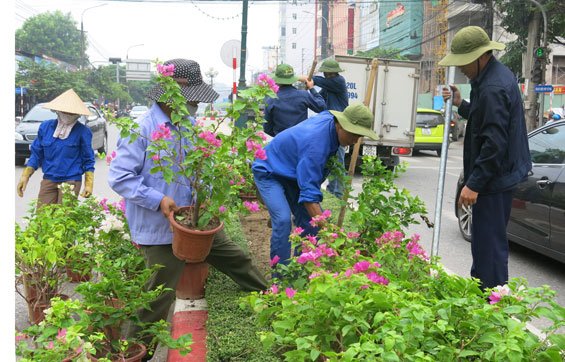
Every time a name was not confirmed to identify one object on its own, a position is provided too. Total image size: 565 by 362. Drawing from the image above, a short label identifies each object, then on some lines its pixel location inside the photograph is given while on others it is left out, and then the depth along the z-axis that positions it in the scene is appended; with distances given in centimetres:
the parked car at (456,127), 2789
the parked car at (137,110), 4616
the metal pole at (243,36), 1648
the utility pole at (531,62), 2273
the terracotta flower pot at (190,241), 365
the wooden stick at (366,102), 460
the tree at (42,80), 4403
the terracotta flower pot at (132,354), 340
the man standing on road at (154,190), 375
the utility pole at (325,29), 3647
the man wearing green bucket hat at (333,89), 834
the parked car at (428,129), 2123
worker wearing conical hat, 622
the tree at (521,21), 2230
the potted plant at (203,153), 358
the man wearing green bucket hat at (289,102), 783
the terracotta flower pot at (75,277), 514
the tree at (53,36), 7812
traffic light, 2339
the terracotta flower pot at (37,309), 461
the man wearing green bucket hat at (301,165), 405
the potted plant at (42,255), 411
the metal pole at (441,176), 450
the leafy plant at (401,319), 206
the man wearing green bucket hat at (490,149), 399
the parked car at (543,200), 616
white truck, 1380
